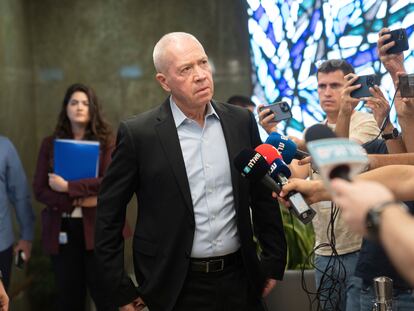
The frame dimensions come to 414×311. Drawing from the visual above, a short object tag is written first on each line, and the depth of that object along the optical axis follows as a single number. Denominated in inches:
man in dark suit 91.9
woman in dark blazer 152.4
